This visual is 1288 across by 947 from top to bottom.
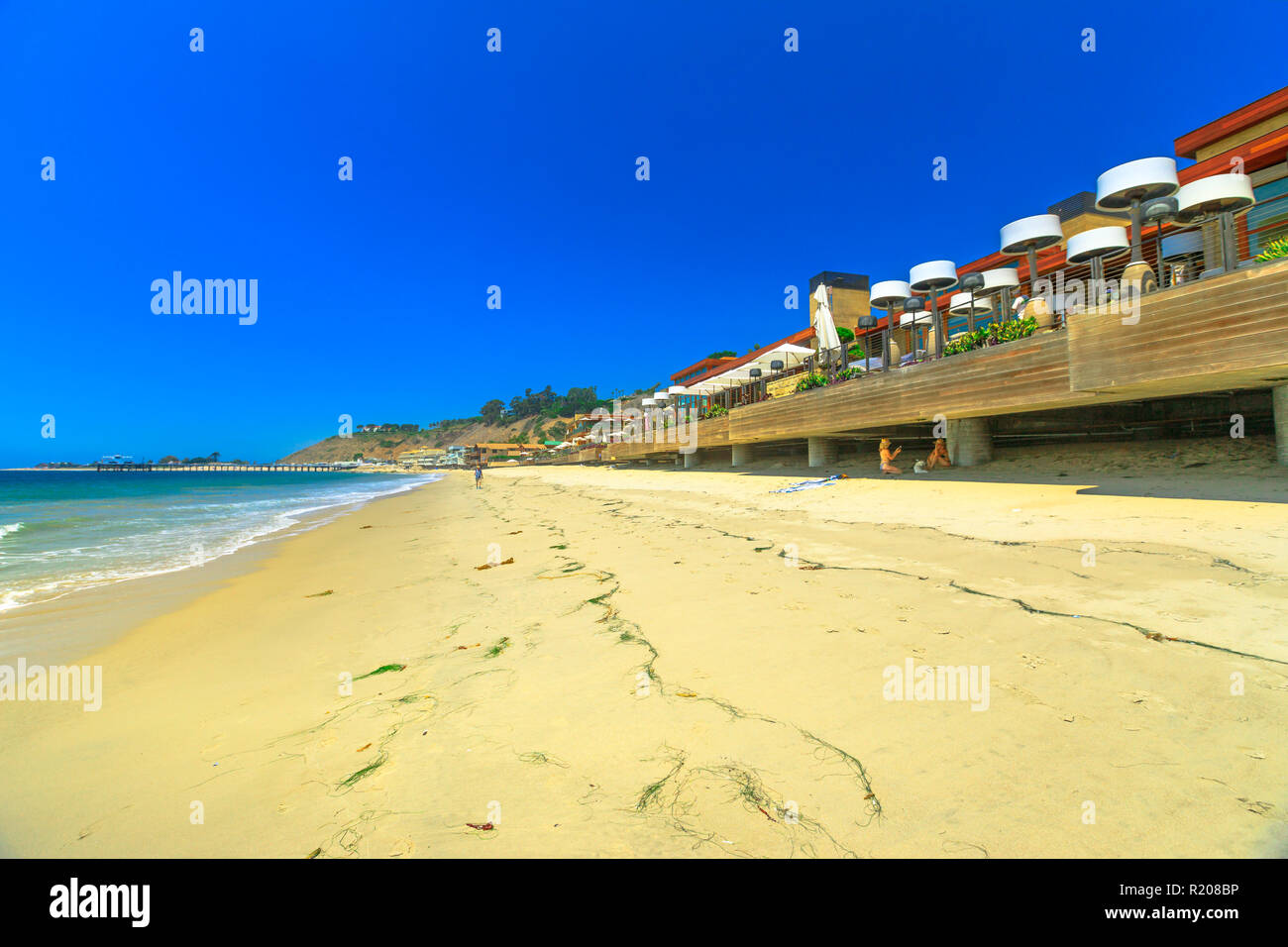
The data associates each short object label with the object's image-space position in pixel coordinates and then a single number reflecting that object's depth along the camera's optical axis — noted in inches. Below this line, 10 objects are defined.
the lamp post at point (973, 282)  486.9
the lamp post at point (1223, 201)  296.8
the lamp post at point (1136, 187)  334.0
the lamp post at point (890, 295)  567.8
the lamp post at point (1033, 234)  435.5
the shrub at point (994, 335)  411.8
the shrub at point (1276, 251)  275.6
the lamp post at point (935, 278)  499.5
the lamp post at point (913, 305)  505.0
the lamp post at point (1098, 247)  368.8
